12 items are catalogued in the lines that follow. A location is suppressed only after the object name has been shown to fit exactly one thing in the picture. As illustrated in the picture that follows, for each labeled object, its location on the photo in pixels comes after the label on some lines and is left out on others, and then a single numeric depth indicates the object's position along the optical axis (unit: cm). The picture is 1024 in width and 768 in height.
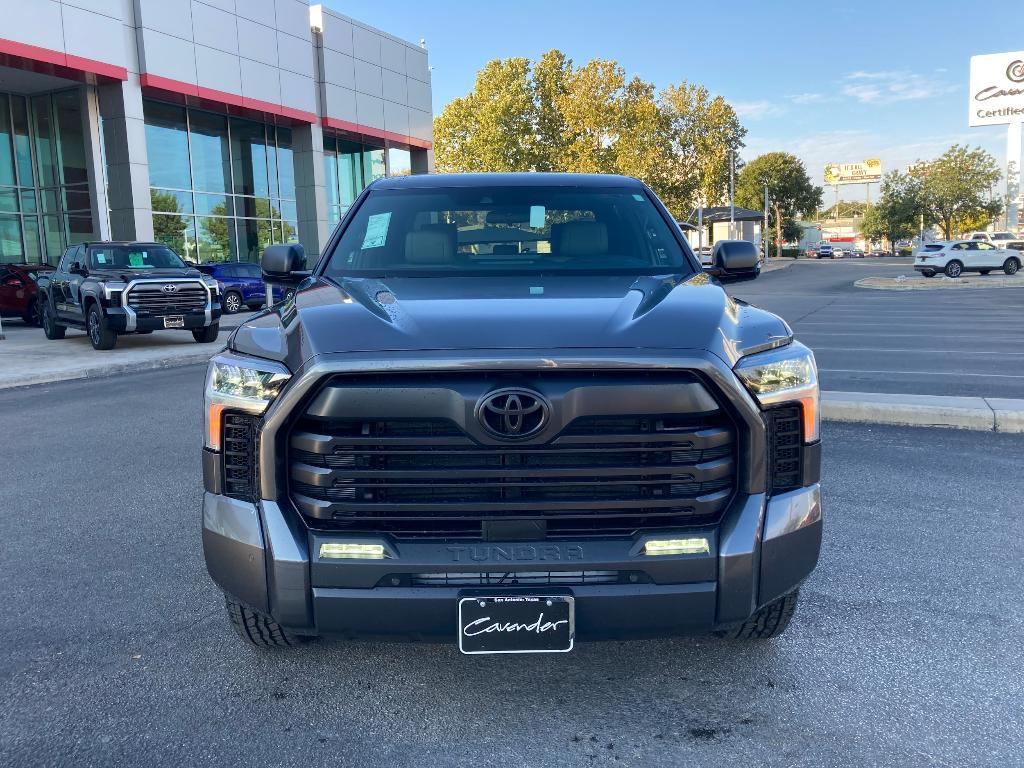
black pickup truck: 1376
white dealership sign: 5178
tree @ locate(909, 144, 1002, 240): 7475
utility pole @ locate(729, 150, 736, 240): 5734
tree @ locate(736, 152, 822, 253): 8875
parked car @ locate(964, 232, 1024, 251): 4009
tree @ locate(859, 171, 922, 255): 7900
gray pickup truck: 238
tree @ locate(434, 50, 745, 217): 5072
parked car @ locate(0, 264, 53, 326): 2027
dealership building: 2325
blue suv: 2345
